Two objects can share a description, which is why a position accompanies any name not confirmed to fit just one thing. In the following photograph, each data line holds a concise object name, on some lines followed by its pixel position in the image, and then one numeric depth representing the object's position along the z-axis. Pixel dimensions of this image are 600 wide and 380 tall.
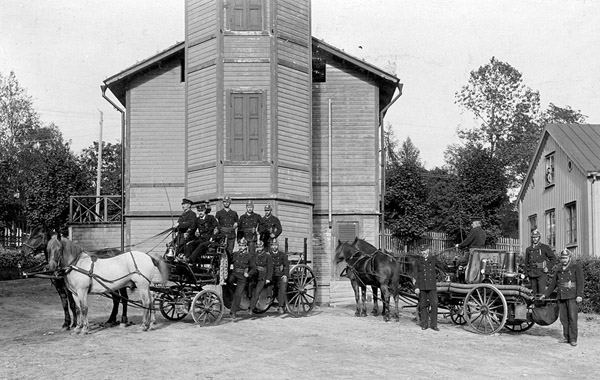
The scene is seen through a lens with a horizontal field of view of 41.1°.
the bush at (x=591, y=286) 22.80
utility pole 43.00
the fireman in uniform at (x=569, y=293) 16.56
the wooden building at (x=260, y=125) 24.92
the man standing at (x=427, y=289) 18.12
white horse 16.45
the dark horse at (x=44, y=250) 17.12
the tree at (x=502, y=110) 57.28
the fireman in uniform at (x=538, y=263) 18.09
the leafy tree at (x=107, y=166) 64.06
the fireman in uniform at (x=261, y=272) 18.98
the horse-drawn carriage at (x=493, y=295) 17.16
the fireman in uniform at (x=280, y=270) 19.48
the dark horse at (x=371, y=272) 19.92
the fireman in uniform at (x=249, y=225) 19.88
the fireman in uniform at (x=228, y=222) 19.12
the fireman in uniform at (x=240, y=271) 18.56
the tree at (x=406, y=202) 44.09
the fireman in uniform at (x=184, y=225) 18.34
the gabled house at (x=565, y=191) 28.56
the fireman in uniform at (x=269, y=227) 19.97
